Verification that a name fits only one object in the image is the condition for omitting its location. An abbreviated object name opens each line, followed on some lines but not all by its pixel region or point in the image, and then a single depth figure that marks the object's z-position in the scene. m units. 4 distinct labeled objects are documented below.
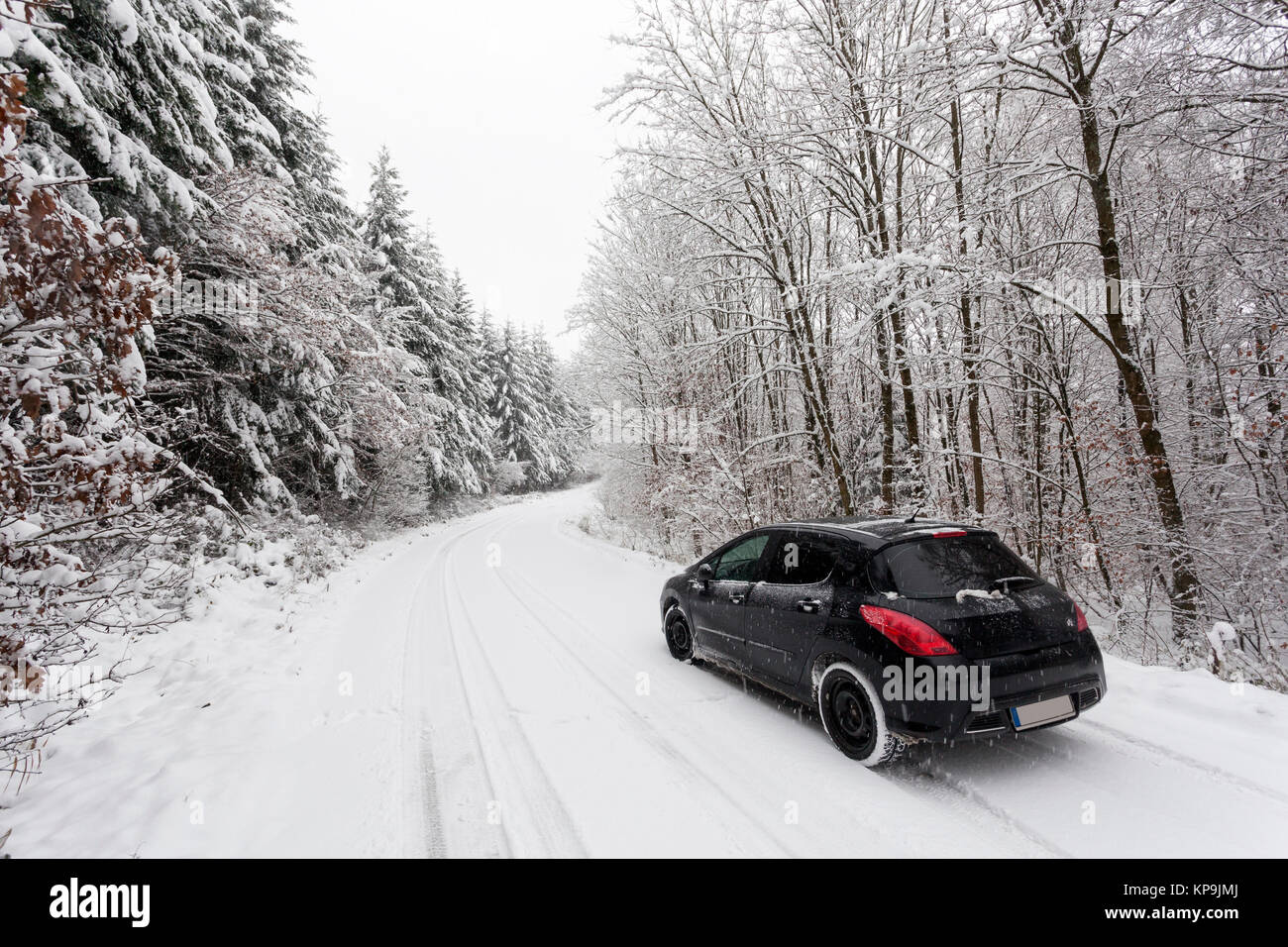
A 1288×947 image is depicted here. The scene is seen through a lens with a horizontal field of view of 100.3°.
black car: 3.30
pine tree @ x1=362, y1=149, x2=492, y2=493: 21.17
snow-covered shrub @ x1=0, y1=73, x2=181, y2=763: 2.54
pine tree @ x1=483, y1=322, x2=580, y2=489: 38.53
